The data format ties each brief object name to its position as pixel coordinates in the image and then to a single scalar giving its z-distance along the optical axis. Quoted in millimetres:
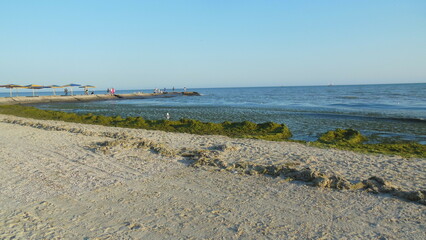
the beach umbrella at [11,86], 48847
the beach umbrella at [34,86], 51738
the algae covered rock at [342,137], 11852
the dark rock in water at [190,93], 78844
